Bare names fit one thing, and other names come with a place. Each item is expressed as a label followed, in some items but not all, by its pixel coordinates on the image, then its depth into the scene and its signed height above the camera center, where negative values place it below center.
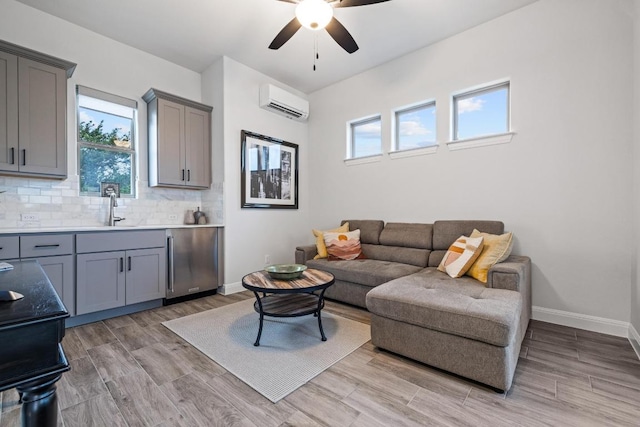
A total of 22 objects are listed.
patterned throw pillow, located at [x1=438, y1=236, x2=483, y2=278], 2.56 -0.41
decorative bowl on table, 2.38 -0.52
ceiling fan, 2.11 +1.57
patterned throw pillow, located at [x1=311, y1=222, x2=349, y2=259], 3.65 -0.43
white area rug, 1.82 -1.05
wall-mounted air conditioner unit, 4.04 +1.64
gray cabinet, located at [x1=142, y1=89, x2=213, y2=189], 3.44 +0.91
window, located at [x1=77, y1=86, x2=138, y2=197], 3.19 +0.85
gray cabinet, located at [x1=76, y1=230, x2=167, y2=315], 2.66 -0.58
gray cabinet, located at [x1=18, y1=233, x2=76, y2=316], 2.38 -0.38
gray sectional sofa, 1.65 -0.66
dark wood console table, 0.64 -0.33
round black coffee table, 2.15 -0.60
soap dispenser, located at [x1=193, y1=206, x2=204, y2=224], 3.83 -0.05
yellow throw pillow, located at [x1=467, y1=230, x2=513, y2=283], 2.45 -0.38
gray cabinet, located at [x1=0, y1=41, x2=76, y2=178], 2.46 +0.92
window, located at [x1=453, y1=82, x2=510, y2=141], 3.08 +1.13
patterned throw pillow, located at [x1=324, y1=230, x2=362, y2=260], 3.53 -0.42
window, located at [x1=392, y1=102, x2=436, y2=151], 3.60 +1.12
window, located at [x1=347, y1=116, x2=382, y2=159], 4.11 +1.11
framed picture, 3.98 +0.60
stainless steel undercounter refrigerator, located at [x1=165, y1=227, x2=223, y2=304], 3.27 -0.59
